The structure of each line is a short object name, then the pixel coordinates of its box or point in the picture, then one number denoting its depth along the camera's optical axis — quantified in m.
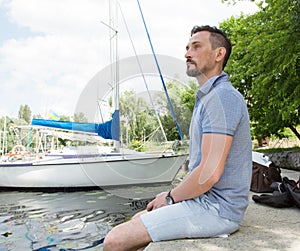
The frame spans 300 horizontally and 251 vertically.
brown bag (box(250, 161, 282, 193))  4.00
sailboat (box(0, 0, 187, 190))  10.48
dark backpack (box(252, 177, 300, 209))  2.60
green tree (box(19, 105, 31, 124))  97.94
